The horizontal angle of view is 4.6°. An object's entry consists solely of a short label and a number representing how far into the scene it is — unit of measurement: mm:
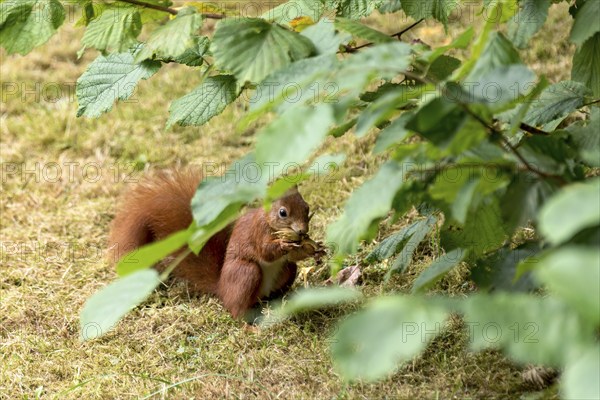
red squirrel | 7872
